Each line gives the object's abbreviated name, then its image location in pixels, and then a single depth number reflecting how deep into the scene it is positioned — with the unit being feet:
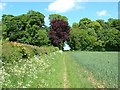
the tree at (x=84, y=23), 167.80
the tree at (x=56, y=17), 157.10
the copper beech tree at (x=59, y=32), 131.88
